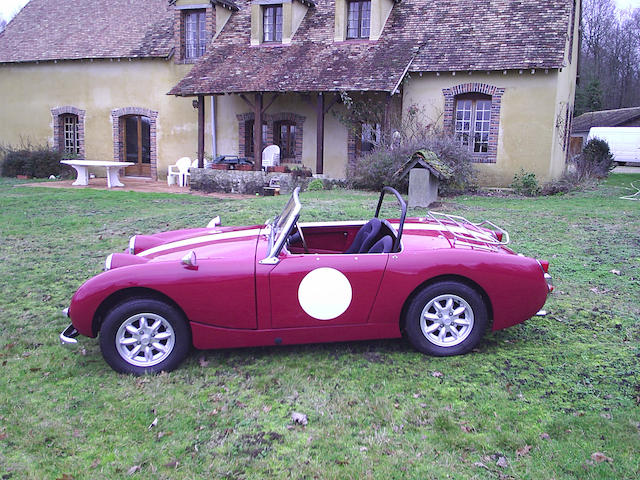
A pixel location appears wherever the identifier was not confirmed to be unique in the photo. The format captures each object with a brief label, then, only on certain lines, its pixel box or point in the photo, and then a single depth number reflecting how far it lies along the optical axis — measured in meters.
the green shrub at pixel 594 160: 19.67
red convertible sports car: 4.15
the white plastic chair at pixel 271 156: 17.80
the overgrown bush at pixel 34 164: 20.62
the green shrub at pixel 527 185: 15.34
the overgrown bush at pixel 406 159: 13.78
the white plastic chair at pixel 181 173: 18.92
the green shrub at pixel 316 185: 15.66
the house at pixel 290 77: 15.77
